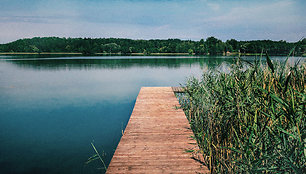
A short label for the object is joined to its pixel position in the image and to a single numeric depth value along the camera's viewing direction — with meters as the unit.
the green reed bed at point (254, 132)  1.52
